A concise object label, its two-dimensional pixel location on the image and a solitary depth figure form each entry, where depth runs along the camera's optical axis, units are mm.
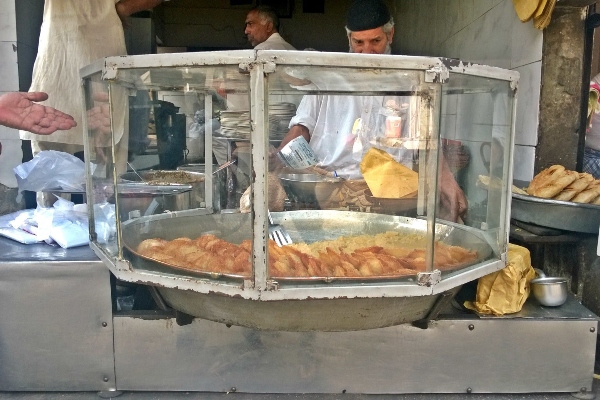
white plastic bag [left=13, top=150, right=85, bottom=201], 2449
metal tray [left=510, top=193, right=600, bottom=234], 2062
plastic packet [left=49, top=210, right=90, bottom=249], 2049
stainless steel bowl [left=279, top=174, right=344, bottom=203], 1820
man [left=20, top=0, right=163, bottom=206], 2475
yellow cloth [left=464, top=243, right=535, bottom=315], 1946
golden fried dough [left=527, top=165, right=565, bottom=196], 2250
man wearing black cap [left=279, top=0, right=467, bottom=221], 1746
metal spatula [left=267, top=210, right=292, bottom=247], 1616
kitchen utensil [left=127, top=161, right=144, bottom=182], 1772
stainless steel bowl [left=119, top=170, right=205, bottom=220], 1791
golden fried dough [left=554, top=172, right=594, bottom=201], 2156
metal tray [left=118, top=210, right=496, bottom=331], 1576
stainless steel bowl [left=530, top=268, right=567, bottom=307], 2014
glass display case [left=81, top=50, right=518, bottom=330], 1469
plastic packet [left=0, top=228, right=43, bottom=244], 2090
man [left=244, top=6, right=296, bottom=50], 4484
